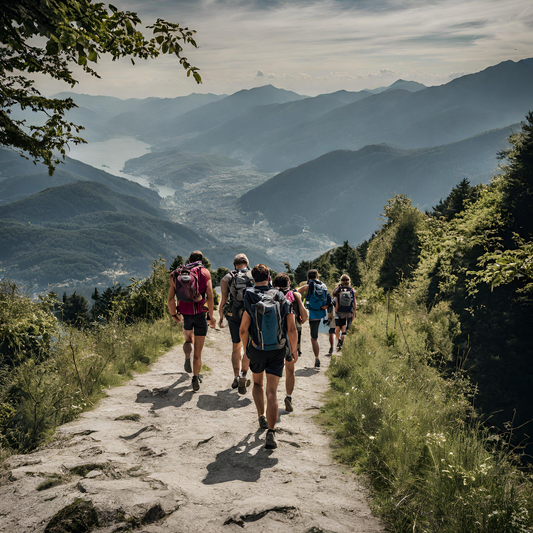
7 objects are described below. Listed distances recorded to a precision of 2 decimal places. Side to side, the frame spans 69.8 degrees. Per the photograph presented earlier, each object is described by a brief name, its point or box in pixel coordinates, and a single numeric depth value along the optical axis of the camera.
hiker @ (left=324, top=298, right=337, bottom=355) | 8.96
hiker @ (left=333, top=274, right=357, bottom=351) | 9.11
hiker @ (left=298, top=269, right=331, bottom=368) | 8.49
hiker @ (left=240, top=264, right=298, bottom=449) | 4.40
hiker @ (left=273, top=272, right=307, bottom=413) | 5.45
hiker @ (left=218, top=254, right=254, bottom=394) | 6.14
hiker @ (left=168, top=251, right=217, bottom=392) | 6.04
